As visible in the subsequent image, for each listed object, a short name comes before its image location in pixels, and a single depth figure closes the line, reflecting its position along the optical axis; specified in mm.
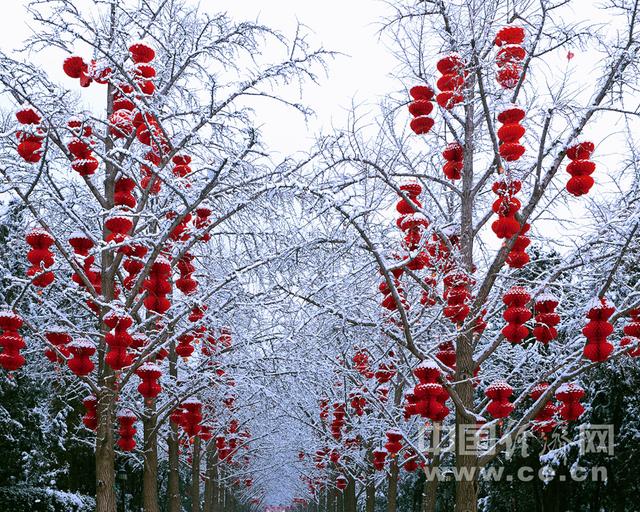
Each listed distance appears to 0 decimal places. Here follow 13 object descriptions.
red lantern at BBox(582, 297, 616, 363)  7730
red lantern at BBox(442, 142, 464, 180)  9281
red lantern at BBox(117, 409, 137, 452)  9742
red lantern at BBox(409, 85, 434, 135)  8188
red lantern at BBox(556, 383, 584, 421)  8438
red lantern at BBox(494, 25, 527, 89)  8102
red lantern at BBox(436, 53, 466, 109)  8375
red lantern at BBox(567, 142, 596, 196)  7488
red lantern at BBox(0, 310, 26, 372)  8406
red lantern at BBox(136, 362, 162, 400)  8992
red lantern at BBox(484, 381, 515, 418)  8133
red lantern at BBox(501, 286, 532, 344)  7699
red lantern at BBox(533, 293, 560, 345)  8039
